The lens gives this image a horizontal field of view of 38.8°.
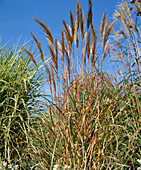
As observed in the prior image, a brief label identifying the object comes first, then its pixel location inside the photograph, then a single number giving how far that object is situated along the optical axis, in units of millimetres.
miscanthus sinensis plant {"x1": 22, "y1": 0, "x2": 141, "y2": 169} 1959
